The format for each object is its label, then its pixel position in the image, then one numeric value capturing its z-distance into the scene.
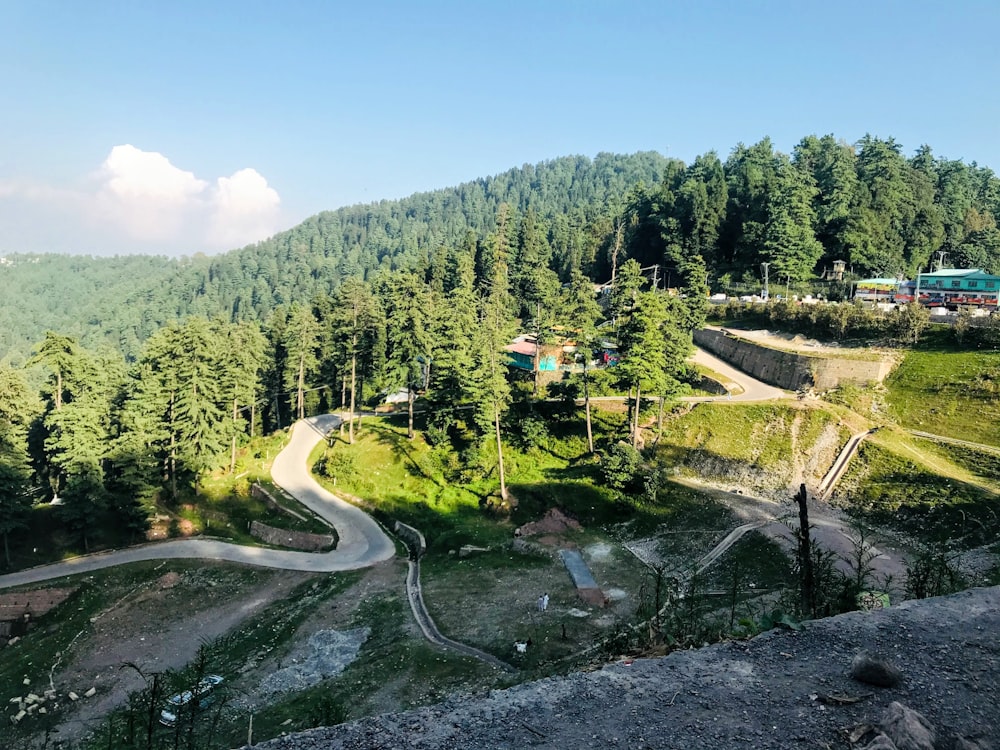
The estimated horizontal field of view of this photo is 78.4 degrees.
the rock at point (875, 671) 10.64
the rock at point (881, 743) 8.47
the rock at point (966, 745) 8.81
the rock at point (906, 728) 8.68
